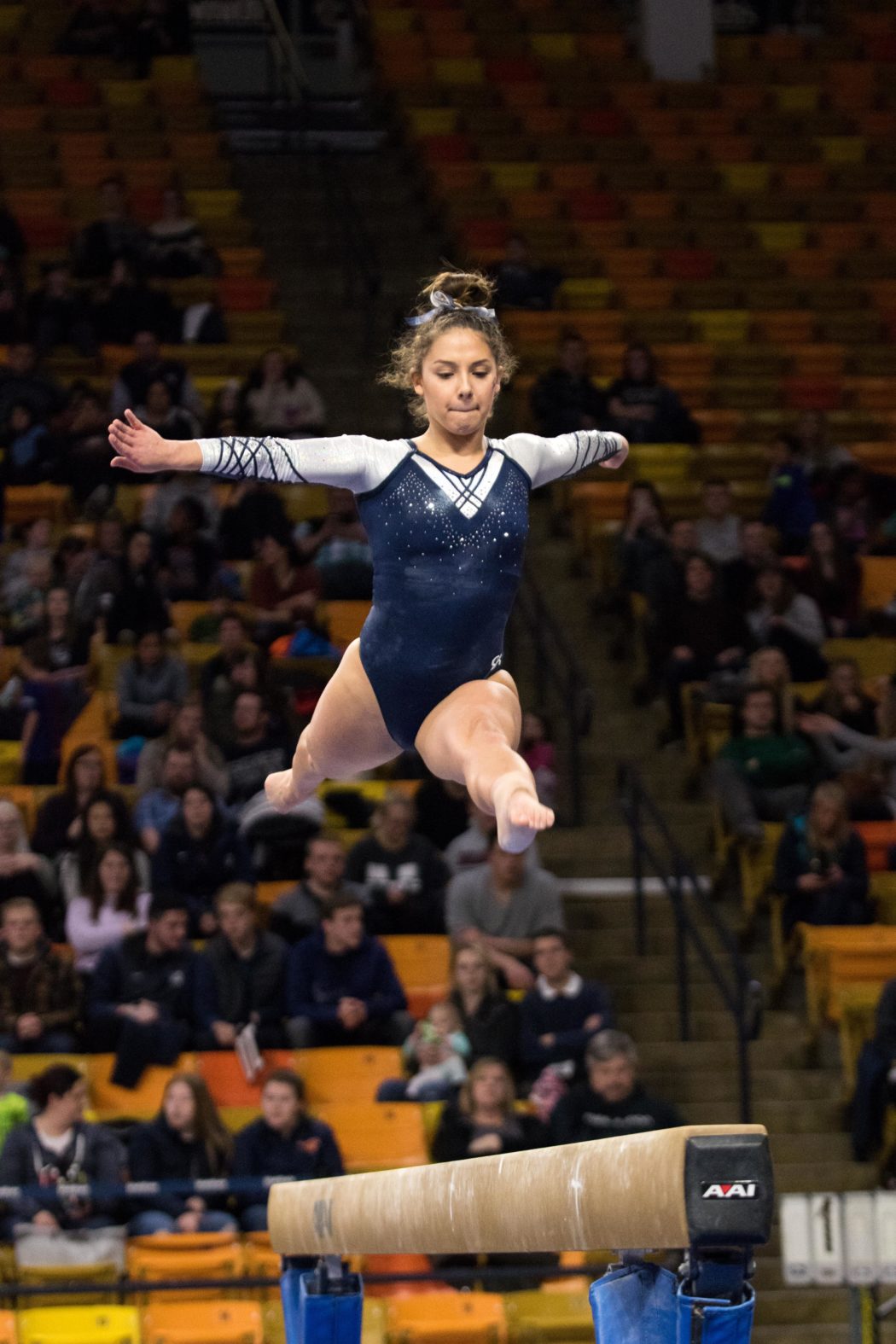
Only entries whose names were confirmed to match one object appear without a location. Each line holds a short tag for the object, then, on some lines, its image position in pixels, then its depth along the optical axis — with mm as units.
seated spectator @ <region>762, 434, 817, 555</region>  23406
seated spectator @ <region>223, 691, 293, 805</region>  18219
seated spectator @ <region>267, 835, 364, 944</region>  17125
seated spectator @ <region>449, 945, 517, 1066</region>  15977
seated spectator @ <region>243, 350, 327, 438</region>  22656
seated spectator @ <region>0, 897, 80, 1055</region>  16141
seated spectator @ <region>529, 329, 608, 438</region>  23125
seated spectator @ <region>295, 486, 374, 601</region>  21141
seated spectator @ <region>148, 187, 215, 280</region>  25875
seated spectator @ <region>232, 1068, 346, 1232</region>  15008
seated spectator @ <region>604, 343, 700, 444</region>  24062
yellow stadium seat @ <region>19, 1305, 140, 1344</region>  13789
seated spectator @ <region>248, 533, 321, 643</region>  20578
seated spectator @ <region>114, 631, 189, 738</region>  19266
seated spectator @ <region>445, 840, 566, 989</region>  17203
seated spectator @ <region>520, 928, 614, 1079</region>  16094
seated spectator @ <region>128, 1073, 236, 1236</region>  14906
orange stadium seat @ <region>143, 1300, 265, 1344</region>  13852
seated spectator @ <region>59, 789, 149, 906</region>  17094
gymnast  8195
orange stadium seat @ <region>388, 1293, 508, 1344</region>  13984
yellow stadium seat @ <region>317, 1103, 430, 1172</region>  15633
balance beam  5621
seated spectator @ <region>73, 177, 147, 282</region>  25250
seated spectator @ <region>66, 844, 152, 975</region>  16859
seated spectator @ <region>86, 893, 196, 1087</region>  16328
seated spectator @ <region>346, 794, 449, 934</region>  17500
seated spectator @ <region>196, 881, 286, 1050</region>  16359
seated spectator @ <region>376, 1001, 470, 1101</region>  15867
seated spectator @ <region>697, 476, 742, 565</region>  22719
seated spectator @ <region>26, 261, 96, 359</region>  24469
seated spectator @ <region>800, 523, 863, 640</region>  22141
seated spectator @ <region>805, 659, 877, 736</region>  19906
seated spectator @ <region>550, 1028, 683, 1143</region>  15117
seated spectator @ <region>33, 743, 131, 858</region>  17562
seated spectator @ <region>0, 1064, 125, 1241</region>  14797
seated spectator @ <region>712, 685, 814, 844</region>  19328
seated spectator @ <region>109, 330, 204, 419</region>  22562
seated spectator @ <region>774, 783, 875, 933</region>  18094
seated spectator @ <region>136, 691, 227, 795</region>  18000
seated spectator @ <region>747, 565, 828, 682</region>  21047
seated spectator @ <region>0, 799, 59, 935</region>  17094
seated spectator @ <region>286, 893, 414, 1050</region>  16469
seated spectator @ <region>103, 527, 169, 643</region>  20203
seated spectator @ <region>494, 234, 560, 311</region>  26328
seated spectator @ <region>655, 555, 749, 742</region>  21016
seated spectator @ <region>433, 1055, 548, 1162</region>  15039
